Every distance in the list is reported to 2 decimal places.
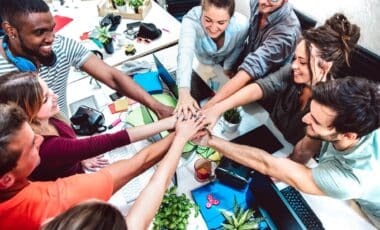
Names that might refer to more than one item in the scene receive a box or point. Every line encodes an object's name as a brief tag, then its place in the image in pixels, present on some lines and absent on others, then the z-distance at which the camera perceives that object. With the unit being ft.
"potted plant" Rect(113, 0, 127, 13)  9.40
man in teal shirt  3.90
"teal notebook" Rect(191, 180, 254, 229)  4.57
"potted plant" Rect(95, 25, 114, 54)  8.04
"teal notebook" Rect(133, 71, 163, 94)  6.31
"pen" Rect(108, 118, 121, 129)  6.05
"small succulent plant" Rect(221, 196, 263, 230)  4.26
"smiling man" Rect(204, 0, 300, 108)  5.81
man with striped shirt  4.66
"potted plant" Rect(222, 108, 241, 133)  5.75
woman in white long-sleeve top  5.93
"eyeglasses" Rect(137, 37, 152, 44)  8.53
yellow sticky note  6.36
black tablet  5.52
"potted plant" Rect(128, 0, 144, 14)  9.29
